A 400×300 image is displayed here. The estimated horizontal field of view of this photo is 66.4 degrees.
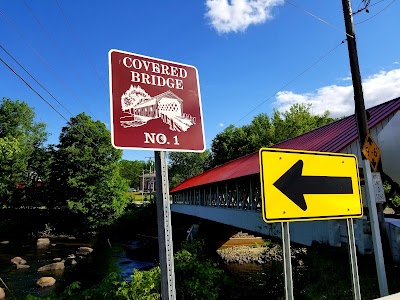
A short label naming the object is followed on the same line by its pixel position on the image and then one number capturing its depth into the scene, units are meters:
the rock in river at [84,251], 25.17
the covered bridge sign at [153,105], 2.21
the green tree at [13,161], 35.44
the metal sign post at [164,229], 2.28
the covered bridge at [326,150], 9.02
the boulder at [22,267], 20.55
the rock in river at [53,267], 19.88
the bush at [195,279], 7.79
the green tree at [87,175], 31.98
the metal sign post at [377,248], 3.89
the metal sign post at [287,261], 2.30
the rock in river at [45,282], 16.59
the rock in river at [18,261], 21.27
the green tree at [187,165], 59.16
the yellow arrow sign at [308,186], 2.40
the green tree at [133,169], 103.12
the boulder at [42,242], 28.91
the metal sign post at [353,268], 2.71
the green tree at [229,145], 48.80
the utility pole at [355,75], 7.64
